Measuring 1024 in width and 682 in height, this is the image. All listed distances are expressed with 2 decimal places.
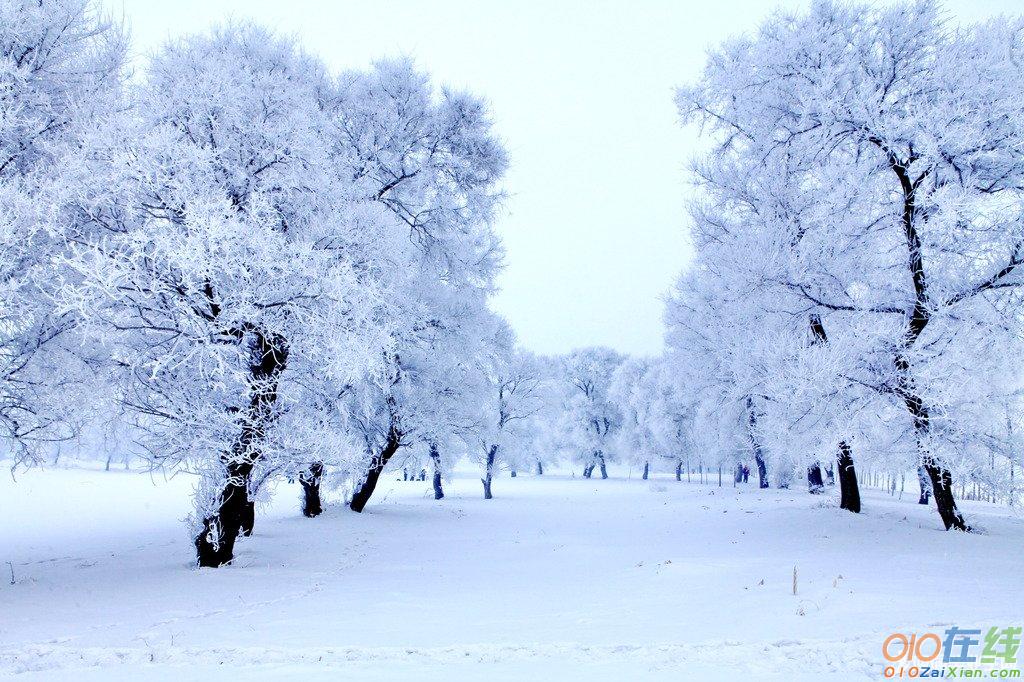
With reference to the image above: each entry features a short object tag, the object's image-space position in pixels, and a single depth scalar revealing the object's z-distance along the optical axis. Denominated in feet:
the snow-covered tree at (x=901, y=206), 35.83
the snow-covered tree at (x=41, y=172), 27.99
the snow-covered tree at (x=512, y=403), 114.73
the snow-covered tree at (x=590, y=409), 195.21
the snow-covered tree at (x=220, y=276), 29.45
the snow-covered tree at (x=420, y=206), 56.34
